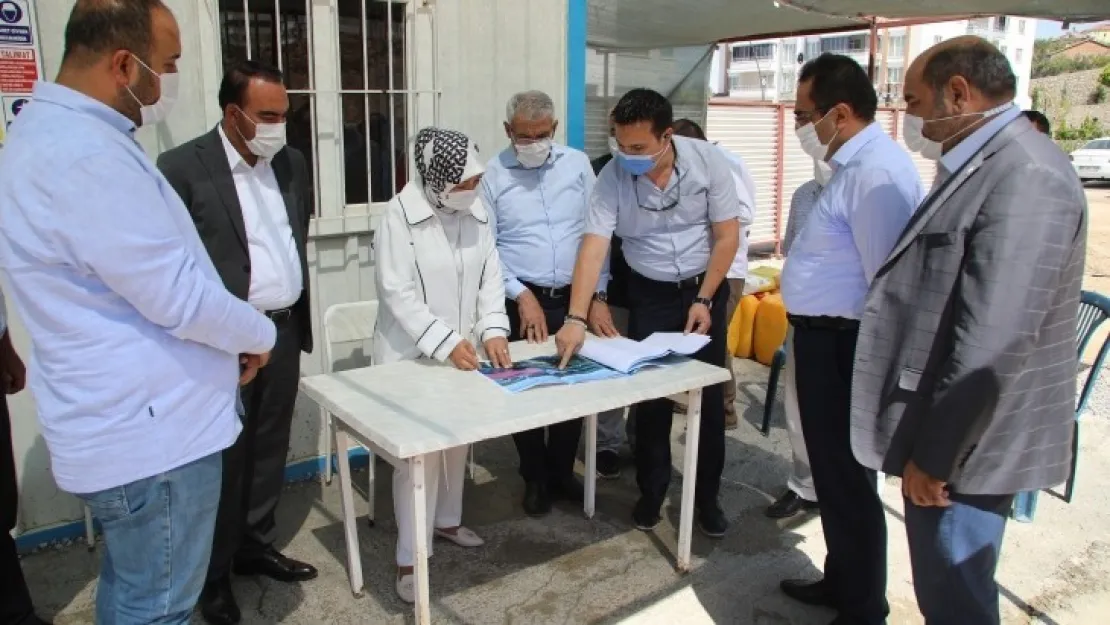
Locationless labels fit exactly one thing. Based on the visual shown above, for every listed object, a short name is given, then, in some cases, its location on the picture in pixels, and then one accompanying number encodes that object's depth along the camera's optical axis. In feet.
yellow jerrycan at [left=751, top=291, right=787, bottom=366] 18.98
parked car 78.74
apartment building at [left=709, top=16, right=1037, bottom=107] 112.16
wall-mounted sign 9.11
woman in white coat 9.06
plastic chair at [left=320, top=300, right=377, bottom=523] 11.88
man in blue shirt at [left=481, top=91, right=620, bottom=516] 11.31
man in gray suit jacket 5.64
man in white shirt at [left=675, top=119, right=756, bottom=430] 13.98
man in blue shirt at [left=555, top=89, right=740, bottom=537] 10.48
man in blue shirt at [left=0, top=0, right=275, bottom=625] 5.09
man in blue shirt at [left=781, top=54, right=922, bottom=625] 8.14
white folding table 7.46
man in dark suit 8.62
